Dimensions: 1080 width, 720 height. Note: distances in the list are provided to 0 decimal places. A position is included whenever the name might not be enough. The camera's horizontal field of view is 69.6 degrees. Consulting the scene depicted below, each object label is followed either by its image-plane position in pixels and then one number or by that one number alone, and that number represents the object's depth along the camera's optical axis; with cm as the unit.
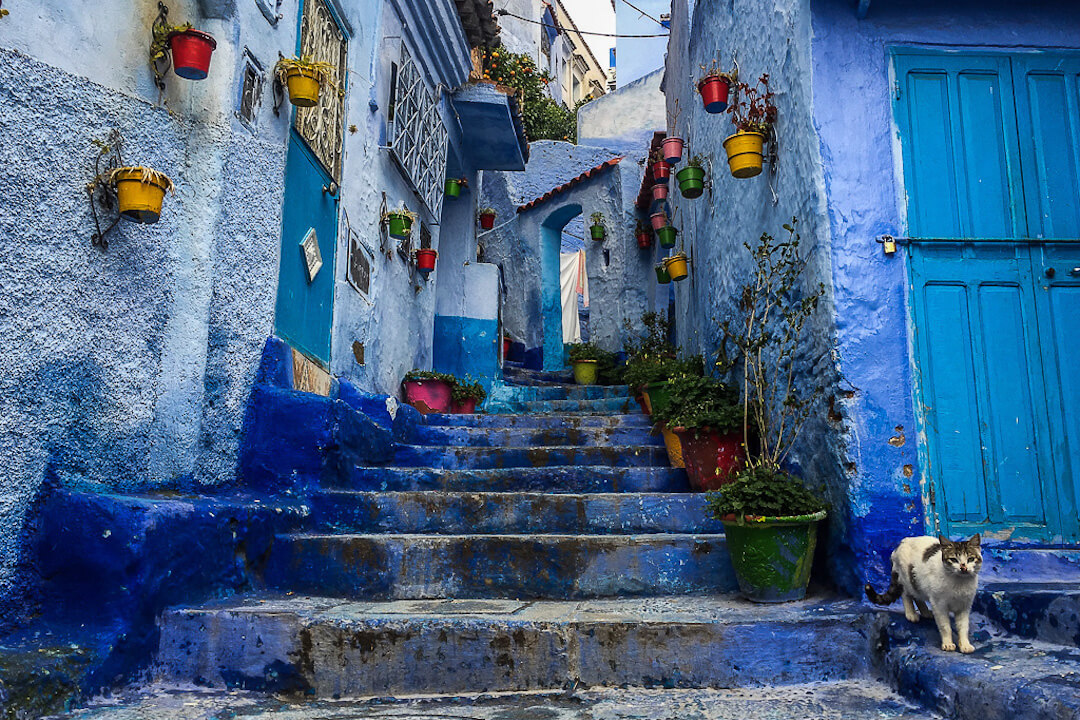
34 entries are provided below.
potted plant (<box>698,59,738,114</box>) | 511
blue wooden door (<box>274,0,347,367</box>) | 484
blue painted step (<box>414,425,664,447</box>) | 591
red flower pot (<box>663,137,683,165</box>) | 834
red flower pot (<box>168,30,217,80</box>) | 354
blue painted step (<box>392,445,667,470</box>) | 534
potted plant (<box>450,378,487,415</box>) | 797
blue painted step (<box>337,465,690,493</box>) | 476
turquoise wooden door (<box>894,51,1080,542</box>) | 364
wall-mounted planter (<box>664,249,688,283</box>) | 816
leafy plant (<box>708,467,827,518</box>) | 345
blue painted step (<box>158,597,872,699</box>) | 302
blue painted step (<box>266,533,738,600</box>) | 373
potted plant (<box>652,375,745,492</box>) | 462
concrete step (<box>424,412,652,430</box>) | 632
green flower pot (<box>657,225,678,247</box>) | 977
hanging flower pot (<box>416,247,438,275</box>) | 820
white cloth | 1571
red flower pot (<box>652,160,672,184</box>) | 1009
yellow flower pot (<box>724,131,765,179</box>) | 454
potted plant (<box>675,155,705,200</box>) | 655
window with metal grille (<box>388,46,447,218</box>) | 707
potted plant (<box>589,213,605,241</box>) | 1330
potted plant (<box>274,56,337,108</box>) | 457
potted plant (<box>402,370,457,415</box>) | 765
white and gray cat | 275
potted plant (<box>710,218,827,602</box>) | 344
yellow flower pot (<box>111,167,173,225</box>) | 319
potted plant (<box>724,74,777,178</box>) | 454
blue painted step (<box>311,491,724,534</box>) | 427
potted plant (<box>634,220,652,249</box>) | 1259
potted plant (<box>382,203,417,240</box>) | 680
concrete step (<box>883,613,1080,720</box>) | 224
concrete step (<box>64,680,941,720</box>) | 266
